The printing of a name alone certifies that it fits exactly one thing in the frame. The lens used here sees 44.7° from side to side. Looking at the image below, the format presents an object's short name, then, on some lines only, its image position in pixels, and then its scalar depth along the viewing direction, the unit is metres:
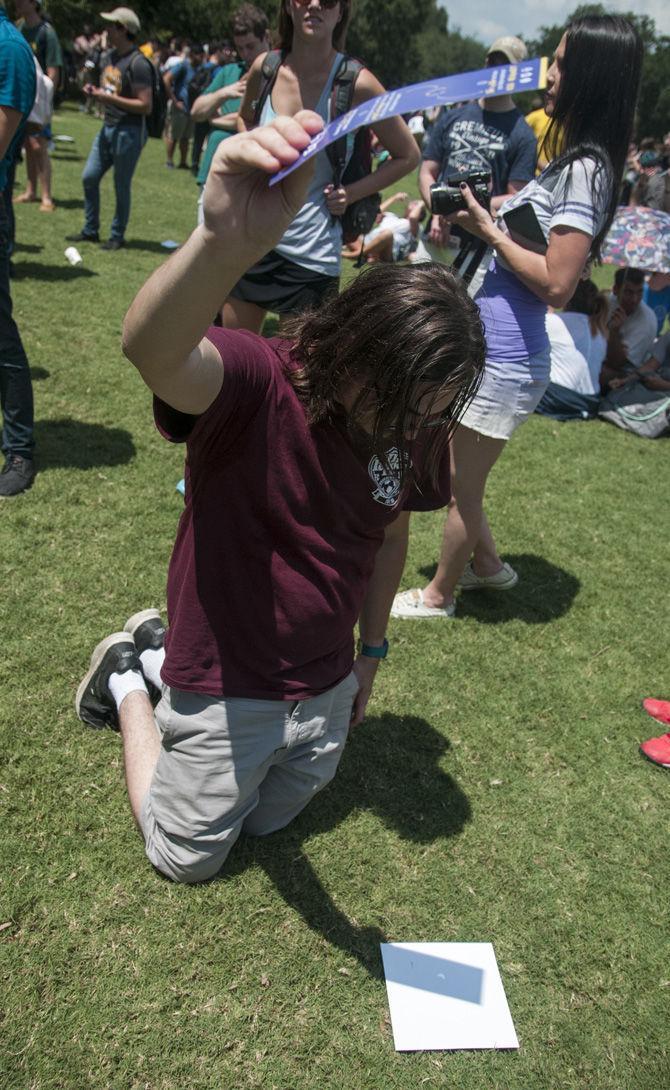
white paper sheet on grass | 2.07
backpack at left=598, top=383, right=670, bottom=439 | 6.55
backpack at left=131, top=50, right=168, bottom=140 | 7.44
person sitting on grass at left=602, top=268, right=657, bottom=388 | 6.85
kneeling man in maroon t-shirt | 1.13
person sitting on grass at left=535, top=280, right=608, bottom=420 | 6.52
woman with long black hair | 2.56
